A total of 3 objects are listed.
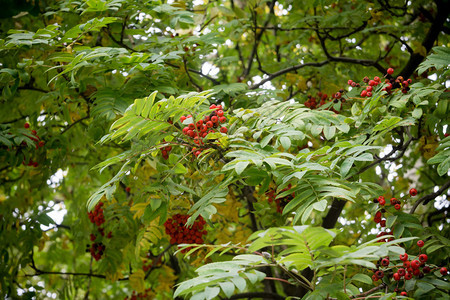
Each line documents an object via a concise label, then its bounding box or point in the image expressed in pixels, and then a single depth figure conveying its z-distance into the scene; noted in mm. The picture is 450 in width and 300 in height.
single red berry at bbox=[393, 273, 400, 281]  2002
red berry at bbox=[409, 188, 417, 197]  2498
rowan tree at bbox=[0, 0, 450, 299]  1988
